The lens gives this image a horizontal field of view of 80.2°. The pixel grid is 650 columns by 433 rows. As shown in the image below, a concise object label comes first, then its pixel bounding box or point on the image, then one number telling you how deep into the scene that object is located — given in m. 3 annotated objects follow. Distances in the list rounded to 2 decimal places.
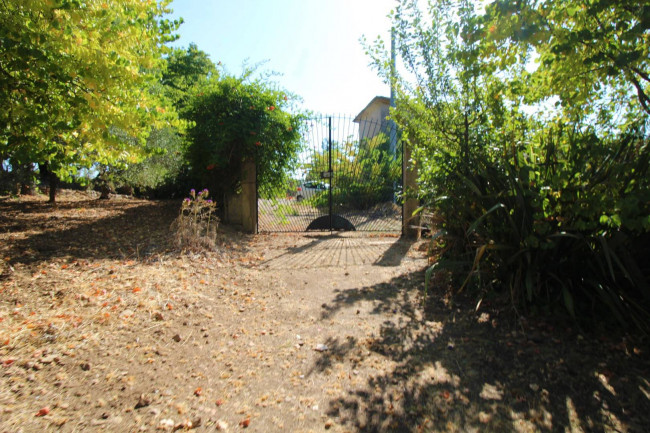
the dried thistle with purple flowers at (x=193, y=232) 5.27
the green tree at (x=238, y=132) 7.06
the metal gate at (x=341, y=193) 8.16
